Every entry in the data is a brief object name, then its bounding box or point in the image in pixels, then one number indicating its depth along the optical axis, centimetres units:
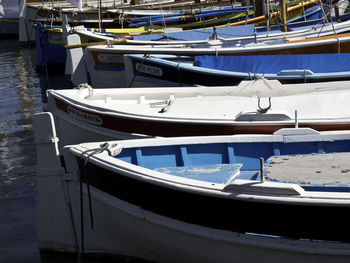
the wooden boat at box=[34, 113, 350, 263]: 530
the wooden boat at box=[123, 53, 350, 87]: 1096
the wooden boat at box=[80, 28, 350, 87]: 1282
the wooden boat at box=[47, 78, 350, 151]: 784
